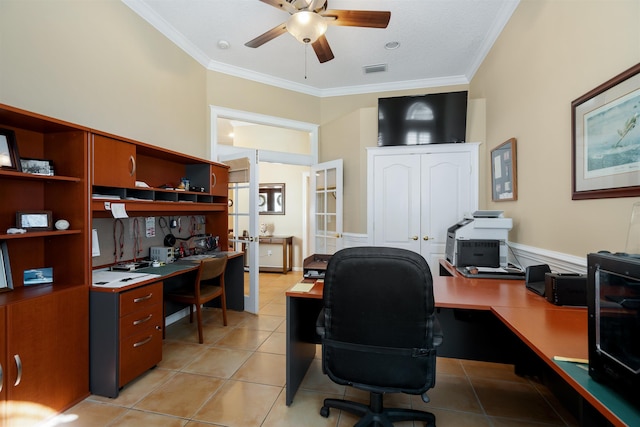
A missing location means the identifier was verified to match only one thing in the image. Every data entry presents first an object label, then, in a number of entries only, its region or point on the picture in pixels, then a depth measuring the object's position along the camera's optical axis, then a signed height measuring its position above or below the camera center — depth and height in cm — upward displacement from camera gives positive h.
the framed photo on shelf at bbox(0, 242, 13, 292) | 175 -36
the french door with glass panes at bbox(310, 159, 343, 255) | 414 +11
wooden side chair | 273 -83
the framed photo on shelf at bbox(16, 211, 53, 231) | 180 -4
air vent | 385 +202
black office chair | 133 -54
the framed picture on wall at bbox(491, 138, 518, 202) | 271 +43
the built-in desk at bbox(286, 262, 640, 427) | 92 -54
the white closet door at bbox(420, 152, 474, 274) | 370 +22
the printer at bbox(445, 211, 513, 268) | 251 -26
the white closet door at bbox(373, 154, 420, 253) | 382 +17
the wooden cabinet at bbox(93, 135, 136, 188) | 201 +39
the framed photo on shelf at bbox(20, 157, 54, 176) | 183 +31
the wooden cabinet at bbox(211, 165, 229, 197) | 343 +42
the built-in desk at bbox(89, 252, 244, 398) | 198 -88
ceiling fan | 216 +155
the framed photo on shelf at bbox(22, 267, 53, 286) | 191 -44
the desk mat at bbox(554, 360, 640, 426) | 74 -54
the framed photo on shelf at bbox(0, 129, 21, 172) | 167 +38
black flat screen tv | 368 +127
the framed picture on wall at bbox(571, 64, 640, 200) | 139 +41
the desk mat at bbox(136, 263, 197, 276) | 250 -52
